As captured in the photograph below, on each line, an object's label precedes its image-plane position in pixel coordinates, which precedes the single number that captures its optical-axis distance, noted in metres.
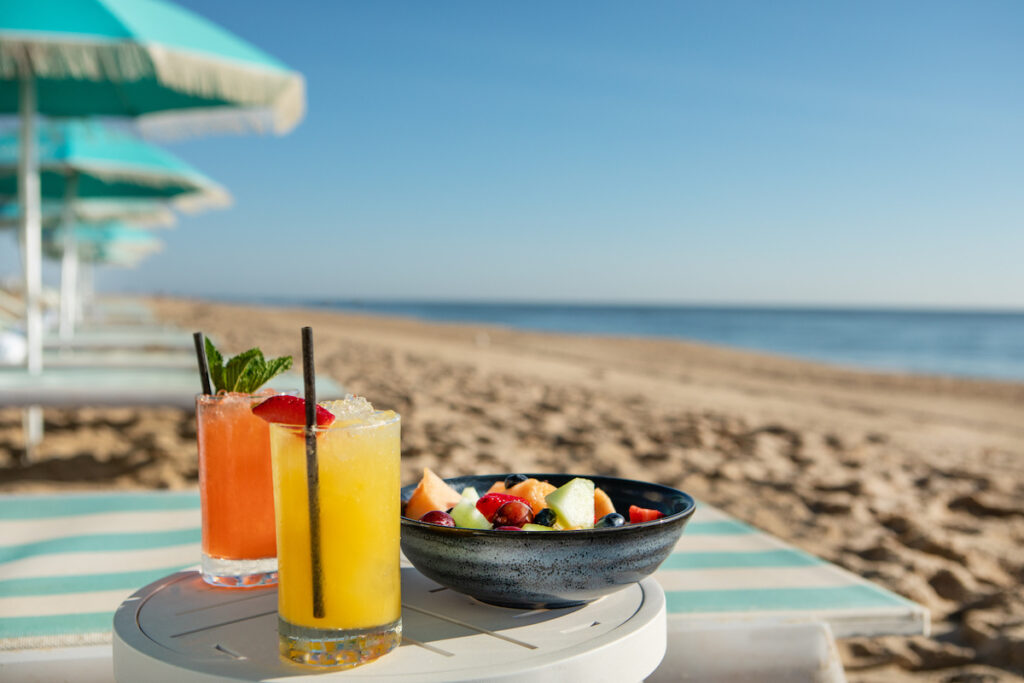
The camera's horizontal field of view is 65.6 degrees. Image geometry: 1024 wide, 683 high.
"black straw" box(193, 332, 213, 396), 0.89
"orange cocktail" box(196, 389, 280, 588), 0.92
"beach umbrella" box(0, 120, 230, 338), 6.00
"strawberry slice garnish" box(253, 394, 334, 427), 0.75
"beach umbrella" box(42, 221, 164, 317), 12.84
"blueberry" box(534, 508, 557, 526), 0.85
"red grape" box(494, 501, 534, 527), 0.85
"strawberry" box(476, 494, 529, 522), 0.89
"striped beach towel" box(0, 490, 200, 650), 1.13
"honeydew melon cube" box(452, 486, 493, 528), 0.86
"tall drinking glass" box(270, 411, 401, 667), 0.74
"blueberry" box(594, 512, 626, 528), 0.87
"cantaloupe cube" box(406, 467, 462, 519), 0.93
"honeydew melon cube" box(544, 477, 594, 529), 0.87
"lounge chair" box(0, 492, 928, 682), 1.12
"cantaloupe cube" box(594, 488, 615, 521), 0.98
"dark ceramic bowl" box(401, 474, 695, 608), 0.79
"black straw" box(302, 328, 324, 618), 0.73
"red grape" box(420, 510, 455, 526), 0.85
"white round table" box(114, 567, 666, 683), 0.72
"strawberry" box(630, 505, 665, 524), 0.95
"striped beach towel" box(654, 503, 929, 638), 1.27
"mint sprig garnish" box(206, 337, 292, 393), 0.93
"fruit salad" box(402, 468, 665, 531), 0.86
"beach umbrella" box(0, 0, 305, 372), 3.10
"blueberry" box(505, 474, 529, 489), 1.01
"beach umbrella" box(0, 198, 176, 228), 9.42
